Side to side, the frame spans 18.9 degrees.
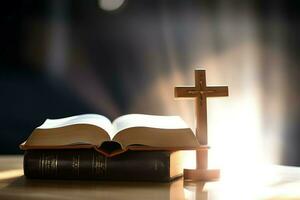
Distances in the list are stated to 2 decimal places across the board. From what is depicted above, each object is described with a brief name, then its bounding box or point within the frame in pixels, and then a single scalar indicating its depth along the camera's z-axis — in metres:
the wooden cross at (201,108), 1.30
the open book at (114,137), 1.28
